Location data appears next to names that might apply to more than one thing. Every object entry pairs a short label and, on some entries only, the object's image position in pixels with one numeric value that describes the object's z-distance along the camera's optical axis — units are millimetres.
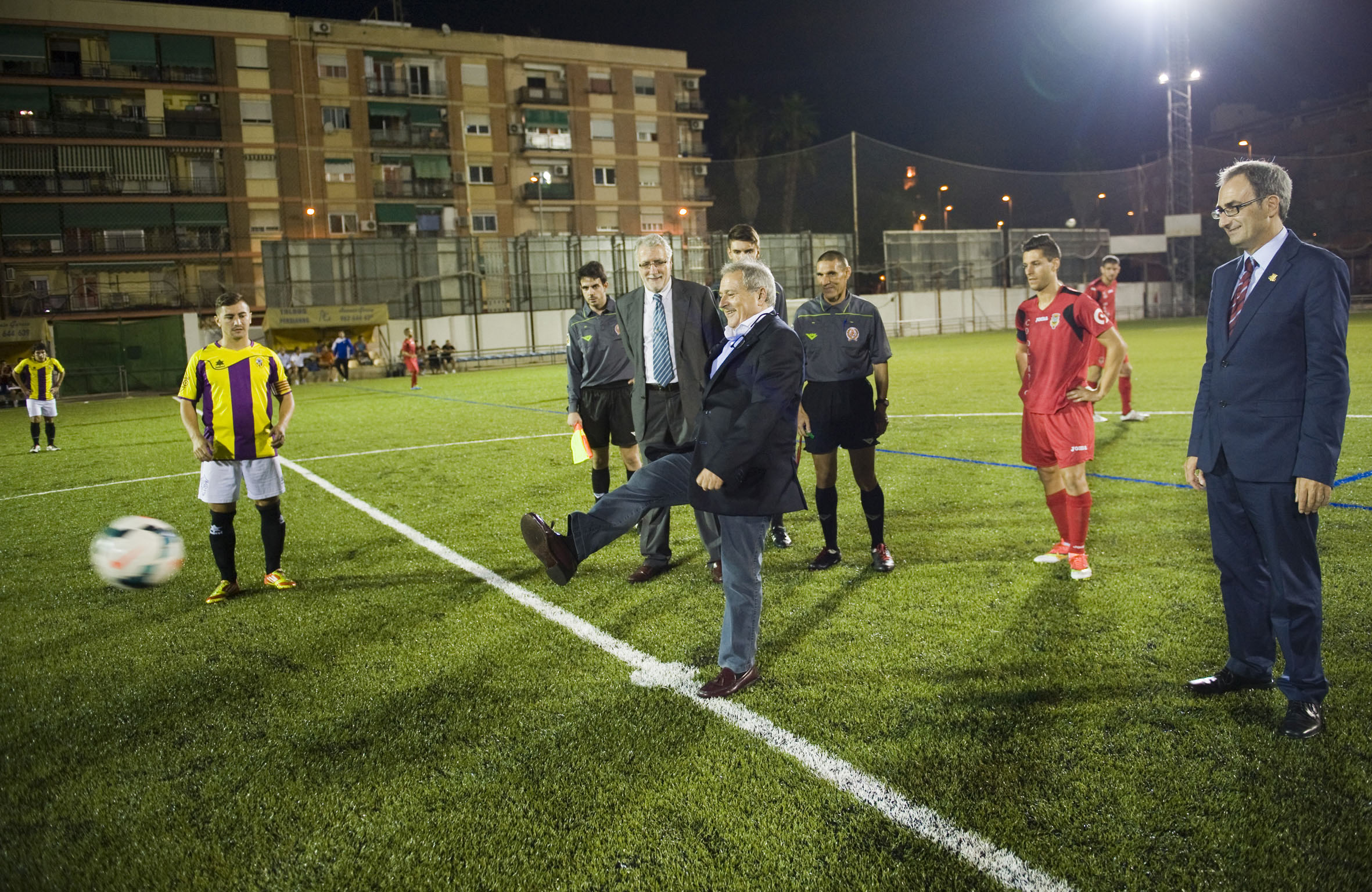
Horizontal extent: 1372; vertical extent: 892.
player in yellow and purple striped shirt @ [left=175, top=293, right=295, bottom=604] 5770
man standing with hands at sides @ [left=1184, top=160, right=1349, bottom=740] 3207
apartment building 45406
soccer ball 5340
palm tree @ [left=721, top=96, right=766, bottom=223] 70500
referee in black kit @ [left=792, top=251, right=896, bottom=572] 5938
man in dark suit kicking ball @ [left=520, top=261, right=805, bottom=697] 3734
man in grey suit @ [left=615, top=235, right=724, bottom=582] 5418
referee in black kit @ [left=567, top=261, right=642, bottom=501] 6723
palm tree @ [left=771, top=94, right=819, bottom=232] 71562
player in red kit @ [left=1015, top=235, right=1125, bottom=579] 5438
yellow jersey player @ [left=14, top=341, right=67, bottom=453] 14992
